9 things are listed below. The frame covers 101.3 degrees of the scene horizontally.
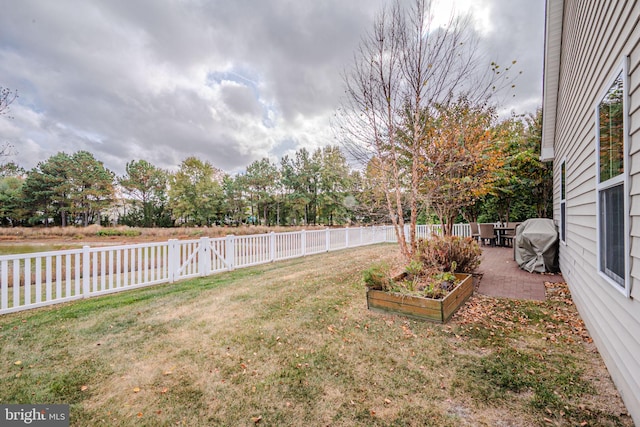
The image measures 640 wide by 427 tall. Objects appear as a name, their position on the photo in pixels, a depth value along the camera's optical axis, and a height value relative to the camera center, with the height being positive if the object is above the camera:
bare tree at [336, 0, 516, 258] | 4.85 +2.59
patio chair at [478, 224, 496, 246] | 10.82 -0.76
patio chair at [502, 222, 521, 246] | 10.69 -0.95
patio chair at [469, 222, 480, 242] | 11.52 -0.63
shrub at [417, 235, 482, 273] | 4.89 -0.73
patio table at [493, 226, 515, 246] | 10.84 -0.84
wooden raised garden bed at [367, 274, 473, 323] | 3.33 -1.21
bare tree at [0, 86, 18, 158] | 5.16 +2.34
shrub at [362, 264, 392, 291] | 3.82 -0.94
